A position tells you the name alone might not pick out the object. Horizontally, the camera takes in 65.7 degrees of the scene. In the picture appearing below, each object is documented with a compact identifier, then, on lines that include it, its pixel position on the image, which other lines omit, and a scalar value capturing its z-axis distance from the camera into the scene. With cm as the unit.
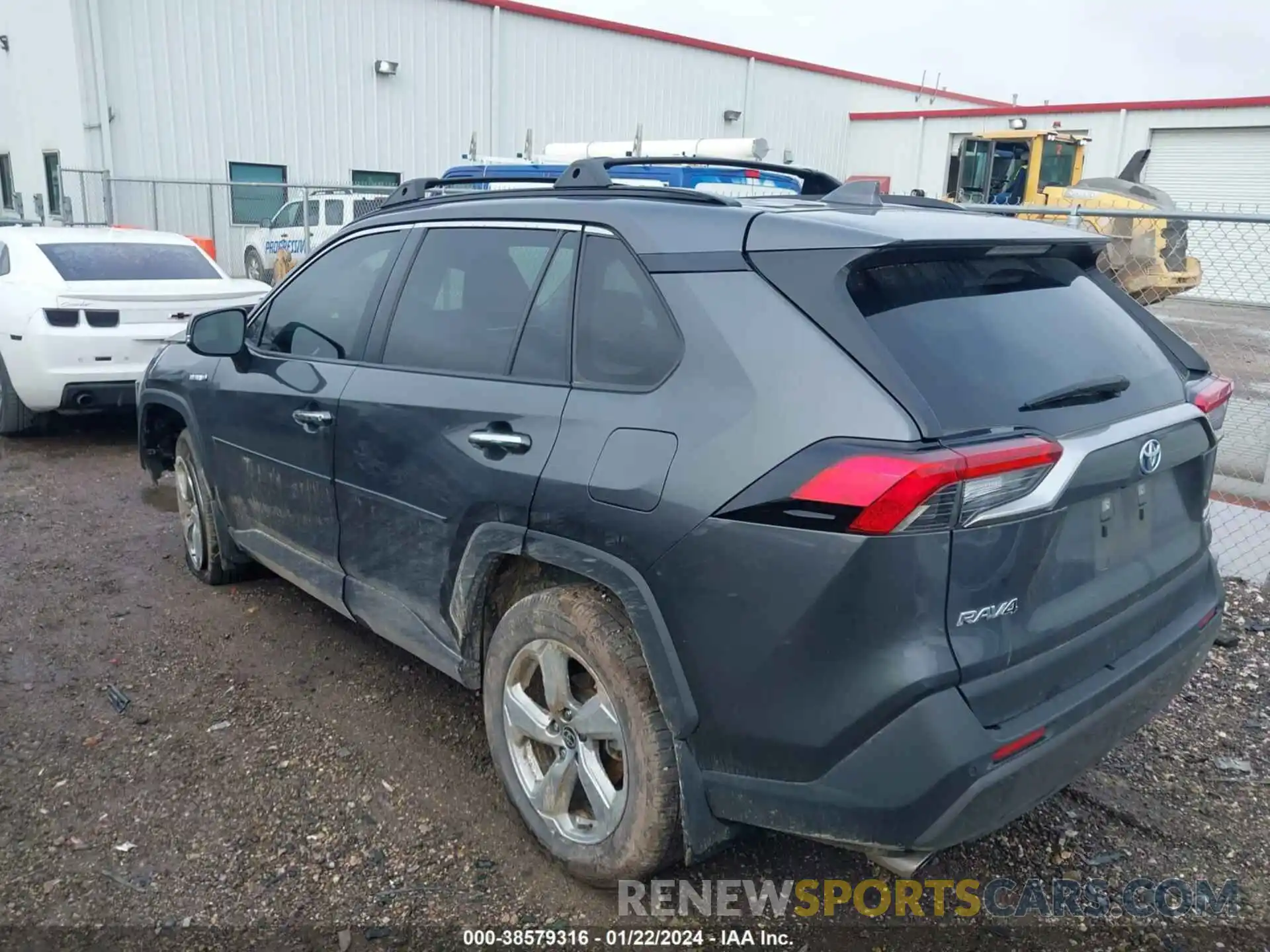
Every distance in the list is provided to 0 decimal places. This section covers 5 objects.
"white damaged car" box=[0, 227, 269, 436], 706
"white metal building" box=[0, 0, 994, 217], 1717
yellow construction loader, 1129
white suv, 1564
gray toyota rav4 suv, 207
